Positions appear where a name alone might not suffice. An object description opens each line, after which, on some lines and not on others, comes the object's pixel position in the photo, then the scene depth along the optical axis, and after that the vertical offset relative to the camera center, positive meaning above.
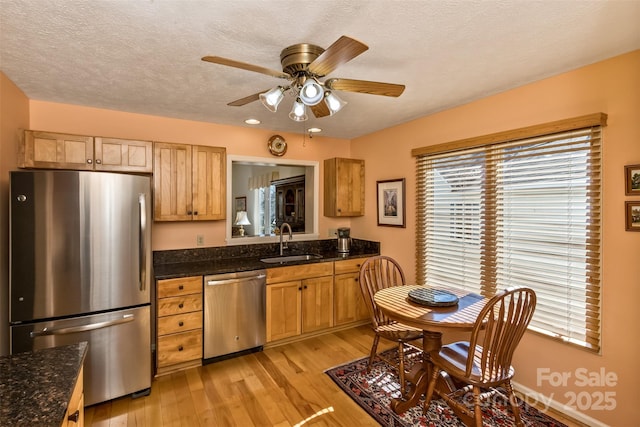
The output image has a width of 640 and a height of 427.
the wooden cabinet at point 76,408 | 1.04 -0.75
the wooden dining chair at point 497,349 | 1.75 -0.83
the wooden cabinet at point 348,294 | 3.57 -1.01
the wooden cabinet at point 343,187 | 3.96 +0.30
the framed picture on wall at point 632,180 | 1.81 +0.19
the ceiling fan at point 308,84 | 1.58 +0.70
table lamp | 3.71 -0.13
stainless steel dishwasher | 2.84 -1.00
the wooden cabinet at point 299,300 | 3.17 -0.99
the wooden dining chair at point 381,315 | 2.43 -0.93
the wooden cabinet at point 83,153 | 2.40 +0.48
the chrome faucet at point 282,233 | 3.70 -0.29
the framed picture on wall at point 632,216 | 1.81 -0.03
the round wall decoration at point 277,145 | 3.73 +0.80
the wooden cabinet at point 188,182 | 2.88 +0.27
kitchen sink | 3.50 -0.60
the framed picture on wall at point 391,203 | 3.51 +0.09
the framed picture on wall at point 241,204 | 3.69 +0.07
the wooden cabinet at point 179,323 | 2.64 -1.01
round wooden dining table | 1.88 -0.69
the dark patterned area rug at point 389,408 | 2.07 -1.44
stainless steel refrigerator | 2.05 -0.44
